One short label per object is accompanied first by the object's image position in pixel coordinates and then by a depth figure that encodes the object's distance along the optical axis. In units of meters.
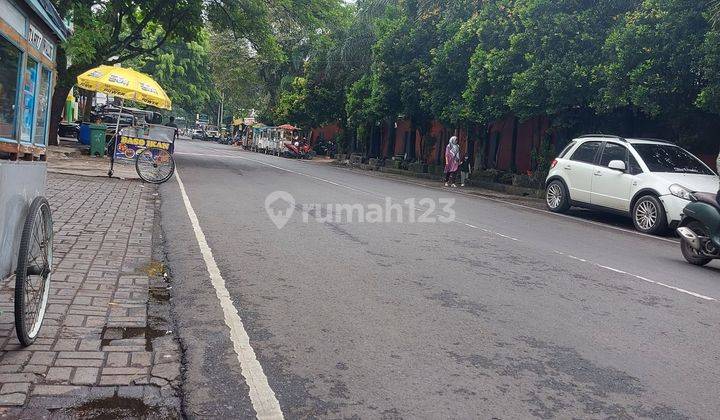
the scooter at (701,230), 8.68
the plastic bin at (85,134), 26.28
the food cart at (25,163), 4.02
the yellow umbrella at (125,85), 21.44
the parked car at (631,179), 12.77
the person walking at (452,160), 23.41
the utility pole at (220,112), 93.97
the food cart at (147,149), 15.83
